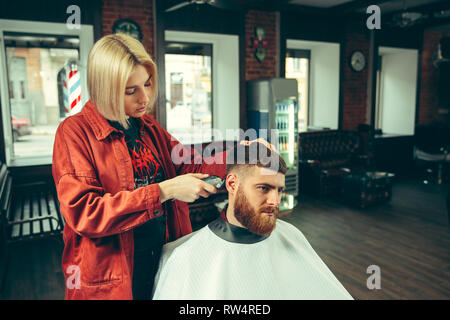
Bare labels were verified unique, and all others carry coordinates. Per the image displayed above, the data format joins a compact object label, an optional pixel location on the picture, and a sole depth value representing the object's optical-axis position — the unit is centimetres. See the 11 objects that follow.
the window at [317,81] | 586
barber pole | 259
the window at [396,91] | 673
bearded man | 104
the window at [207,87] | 480
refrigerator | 454
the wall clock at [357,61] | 593
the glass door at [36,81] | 390
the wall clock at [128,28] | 400
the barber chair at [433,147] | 576
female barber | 90
